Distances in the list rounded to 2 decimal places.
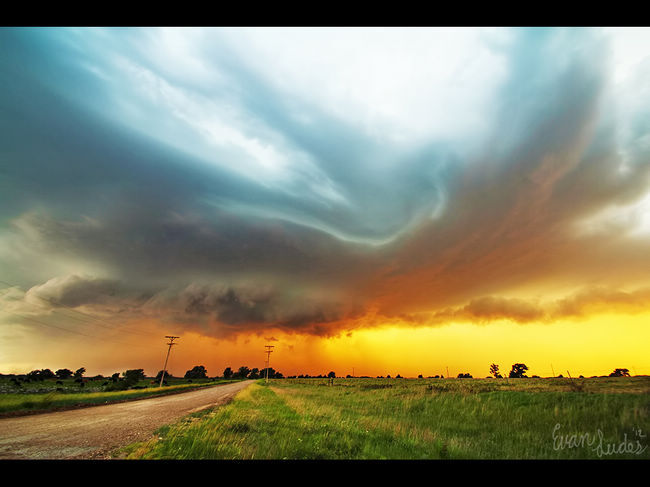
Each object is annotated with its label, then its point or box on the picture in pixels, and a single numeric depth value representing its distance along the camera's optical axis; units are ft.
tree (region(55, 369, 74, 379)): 333.91
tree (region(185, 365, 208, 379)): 481.18
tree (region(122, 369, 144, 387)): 165.07
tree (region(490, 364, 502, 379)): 331.55
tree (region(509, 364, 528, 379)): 348.49
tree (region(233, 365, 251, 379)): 650.43
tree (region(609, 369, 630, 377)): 235.17
